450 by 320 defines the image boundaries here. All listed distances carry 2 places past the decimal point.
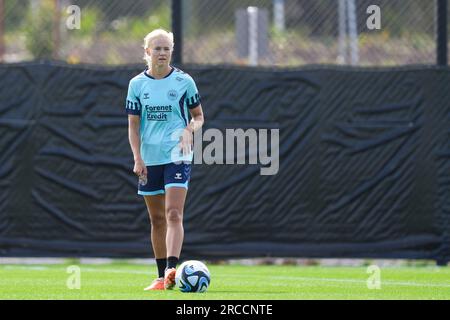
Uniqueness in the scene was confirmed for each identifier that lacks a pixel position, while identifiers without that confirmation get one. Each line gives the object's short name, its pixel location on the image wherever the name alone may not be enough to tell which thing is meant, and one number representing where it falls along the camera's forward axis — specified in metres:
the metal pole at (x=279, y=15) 22.81
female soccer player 9.40
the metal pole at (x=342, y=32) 19.95
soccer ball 8.90
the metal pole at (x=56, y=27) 16.41
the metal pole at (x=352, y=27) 18.53
